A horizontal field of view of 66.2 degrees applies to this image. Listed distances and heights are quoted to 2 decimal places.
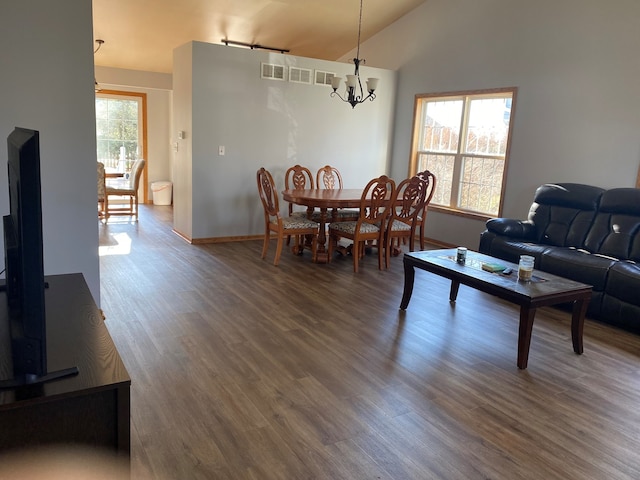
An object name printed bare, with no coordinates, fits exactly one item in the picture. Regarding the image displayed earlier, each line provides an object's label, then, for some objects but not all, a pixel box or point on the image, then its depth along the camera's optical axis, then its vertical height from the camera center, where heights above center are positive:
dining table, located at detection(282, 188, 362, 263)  5.19 -0.34
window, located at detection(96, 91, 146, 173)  8.92 +0.51
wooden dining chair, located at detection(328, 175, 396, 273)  5.15 -0.59
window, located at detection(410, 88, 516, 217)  6.06 +0.40
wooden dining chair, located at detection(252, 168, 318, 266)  5.22 -0.61
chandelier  5.28 +0.95
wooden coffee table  3.04 -0.69
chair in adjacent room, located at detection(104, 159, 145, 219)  7.29 -0.47
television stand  1.25 -0.64
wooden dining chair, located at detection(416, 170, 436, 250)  5.79 -0.39
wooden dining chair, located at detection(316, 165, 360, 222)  6.79 -0.13
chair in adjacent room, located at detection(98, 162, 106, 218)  6.78 -0.44
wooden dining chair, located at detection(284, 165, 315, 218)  6.48 -0.15
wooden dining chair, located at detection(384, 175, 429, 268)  5.53 -0.47
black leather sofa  3.90 -0.57
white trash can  9.19 -0.61
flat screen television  1.20 -0.28
